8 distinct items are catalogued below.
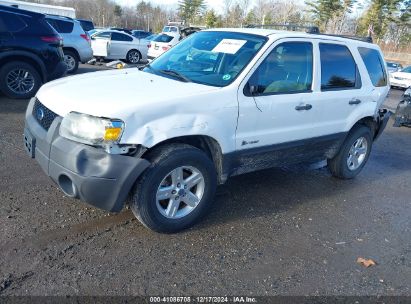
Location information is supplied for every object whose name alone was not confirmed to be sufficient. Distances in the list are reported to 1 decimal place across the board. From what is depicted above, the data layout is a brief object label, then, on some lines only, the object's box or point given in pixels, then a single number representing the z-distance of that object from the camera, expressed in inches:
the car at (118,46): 693.3
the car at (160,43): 704.4
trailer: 732.7
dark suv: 300.2
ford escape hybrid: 118.1
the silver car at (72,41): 483.2
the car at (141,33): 1299.0
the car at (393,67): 821.2
